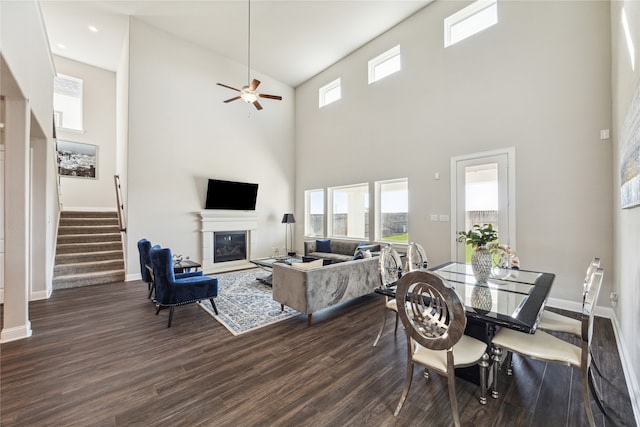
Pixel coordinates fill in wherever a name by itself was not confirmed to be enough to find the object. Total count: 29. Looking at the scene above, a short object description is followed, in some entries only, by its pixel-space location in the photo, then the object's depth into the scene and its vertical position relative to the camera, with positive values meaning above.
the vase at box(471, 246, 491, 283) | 2.39 -0.45
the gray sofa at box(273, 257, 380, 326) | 3.14 -0.91
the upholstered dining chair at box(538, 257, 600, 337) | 1.99 -0.86
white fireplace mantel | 6.26 -0.34
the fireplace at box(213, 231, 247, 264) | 6.54 -0.81
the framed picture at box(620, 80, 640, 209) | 1.67 +0.43
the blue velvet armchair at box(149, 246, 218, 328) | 3.14 -0.87
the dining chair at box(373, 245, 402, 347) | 2.53 -0.59
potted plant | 2.40 -0.36
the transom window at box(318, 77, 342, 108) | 7.22 +3.52
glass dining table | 1.60 -0.63
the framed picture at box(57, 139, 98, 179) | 7.14 +1.58
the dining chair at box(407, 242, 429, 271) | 3.08 -0.50
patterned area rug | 3.25 -1.35
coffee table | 4.94 -0.94
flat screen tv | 6.44 +0.51
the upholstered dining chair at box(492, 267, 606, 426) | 1.54 -0.88
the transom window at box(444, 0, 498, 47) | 4.44 +3.51
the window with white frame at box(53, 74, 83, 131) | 7.11 +3.14
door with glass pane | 4.14 +0.36
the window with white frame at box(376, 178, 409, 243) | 5.64 +0.11
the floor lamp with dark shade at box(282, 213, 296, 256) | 7.58 -0.18
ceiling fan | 4.41 +2.10
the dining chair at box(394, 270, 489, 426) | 1.48 -0.69
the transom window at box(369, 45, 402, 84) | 5.82 +3.54
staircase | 4.88 -0.77
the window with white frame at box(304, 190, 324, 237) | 7.70 +0.06
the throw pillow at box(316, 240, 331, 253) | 6.84 -0.82
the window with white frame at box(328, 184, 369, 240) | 6.57 +0.10
